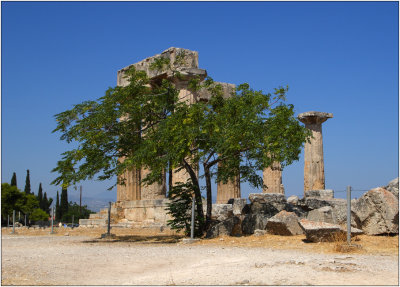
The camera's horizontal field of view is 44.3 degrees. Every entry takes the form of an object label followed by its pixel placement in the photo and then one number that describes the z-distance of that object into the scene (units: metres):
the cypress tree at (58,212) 62.91
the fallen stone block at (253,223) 15.16
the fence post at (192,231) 14.02
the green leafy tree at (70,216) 58.18
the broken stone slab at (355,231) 12.52
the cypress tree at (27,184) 58.78
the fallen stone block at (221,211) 17.38
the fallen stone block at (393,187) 13.68
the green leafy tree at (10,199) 45.31
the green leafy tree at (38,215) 51.91
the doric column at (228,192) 25.22
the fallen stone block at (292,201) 19.32
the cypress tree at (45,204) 66.19
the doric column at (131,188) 24.89
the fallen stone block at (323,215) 13.80
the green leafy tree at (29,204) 47.28
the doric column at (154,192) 23.12
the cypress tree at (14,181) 56.06
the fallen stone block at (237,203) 19.47
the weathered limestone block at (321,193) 22.89
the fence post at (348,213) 10.85
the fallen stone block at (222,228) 14.83
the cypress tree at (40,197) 66.33
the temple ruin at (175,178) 20.39
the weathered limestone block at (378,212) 12.59
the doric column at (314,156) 25.78
